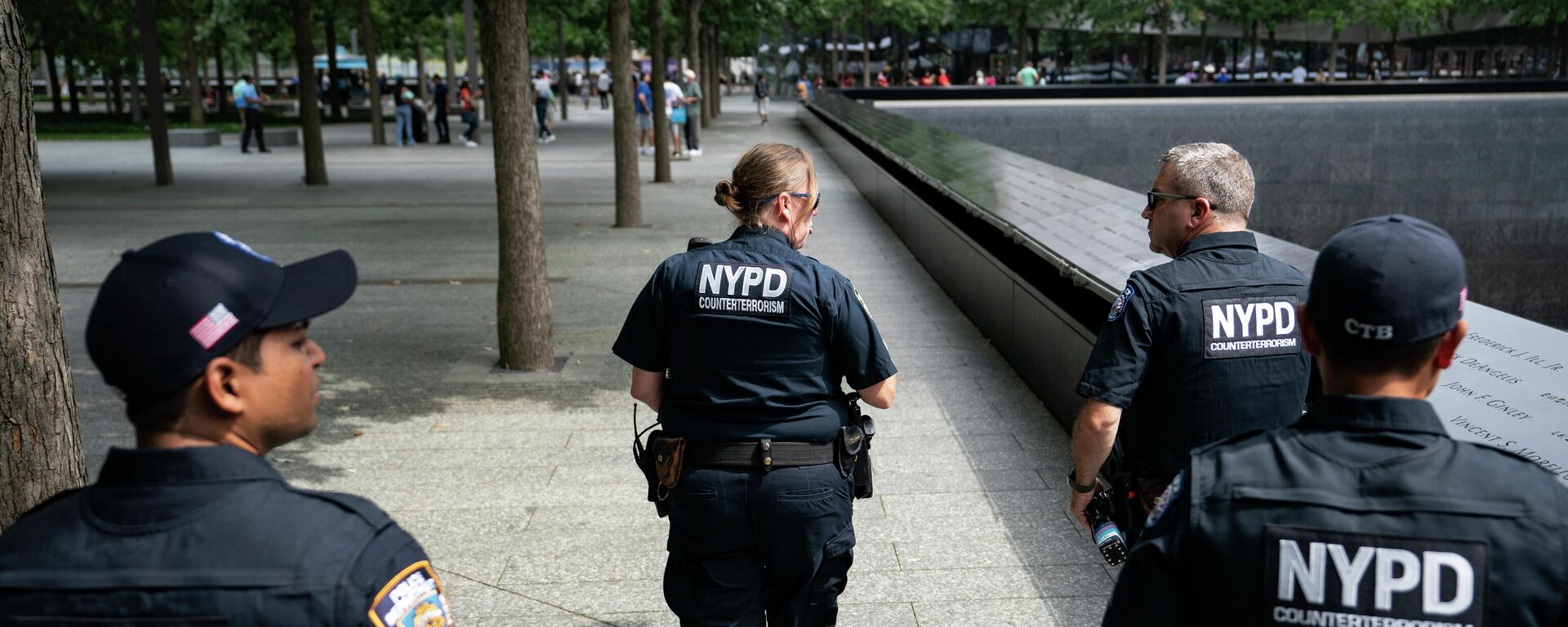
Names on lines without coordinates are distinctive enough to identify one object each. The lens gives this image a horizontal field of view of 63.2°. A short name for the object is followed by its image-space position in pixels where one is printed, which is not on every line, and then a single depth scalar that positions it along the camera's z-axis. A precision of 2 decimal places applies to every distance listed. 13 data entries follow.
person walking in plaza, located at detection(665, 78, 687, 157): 23.75
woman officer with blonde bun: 3.25
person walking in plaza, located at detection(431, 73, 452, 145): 31.03
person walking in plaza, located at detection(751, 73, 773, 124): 41.38
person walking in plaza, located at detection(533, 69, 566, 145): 30.64
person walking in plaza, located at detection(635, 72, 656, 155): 24.92
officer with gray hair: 3.07
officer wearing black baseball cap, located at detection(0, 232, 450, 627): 1.69
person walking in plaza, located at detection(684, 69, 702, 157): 26.94
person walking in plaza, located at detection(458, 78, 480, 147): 30.55
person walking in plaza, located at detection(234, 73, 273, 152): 27.94
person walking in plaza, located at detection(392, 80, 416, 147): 30.77
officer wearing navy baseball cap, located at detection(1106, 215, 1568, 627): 1.73
